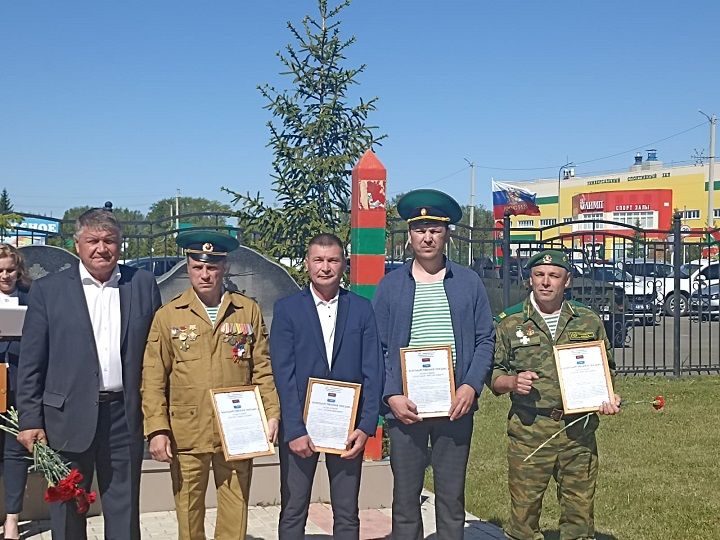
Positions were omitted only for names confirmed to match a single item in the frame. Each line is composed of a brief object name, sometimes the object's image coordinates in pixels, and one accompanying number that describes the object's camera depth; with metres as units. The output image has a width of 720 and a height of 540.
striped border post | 6.41
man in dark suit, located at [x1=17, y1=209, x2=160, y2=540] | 4.23
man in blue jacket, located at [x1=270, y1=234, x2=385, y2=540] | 4.43
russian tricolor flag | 35.56
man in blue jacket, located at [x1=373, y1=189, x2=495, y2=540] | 4.57
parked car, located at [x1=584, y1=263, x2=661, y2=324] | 12.77
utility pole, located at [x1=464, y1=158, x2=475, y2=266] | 11.63
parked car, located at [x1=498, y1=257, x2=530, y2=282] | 13.61
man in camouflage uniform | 4.71
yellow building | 64.88
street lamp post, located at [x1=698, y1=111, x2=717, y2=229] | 51.50
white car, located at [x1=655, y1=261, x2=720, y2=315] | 21.29
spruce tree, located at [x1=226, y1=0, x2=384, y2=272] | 7.92
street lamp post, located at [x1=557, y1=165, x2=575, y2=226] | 83.46
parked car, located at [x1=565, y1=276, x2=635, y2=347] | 12.81
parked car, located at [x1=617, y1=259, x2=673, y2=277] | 12.68
